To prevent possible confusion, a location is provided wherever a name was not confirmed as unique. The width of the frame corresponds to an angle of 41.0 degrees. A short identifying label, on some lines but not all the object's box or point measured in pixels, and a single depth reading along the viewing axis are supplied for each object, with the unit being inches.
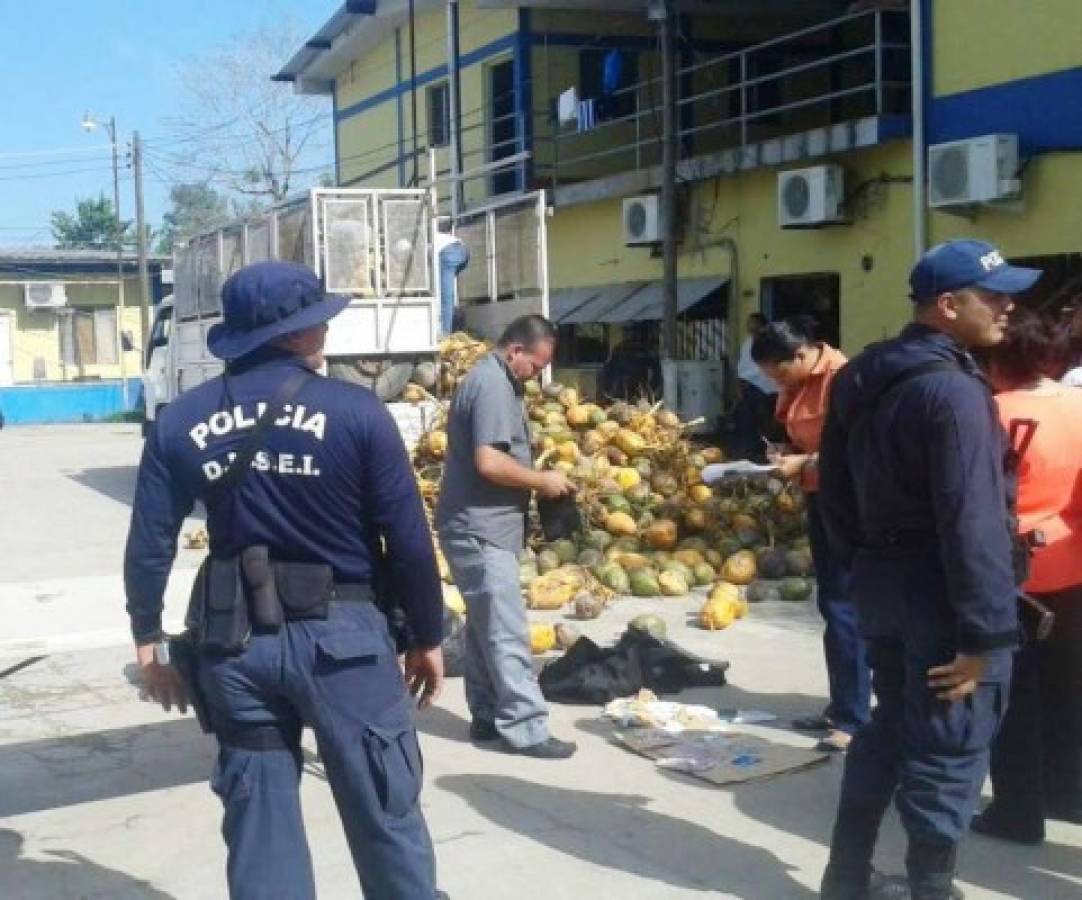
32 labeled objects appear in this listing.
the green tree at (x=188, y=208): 3560.5
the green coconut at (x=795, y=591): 379.9
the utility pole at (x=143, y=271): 1624.0
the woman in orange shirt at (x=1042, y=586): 174.7
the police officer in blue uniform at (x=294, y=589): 137.0
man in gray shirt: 236.5
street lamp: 1791.3
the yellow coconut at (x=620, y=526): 429.4
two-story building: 514.3
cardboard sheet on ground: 225.1
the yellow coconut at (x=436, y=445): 468.4
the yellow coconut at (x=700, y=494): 441.4
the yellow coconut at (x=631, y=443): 461.7
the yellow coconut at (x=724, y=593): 358.6
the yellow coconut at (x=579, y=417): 481.7
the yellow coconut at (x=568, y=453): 452.4
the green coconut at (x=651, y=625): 312.8
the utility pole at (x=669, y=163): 658.8
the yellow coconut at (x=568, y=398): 491.8
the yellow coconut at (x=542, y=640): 320.2
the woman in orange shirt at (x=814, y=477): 232.2
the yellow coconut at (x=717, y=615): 346.9
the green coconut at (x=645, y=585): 392.5
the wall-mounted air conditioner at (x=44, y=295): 1727.4
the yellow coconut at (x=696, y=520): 431.8
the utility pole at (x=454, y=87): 931.3
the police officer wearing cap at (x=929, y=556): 147.6
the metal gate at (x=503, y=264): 506.3
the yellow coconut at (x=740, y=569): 399.9
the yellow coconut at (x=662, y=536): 424.2
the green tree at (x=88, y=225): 3294.8
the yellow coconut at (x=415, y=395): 494.3
